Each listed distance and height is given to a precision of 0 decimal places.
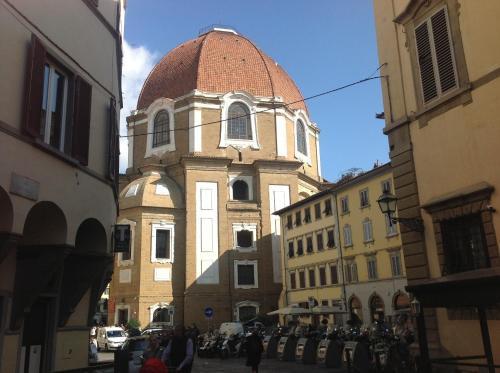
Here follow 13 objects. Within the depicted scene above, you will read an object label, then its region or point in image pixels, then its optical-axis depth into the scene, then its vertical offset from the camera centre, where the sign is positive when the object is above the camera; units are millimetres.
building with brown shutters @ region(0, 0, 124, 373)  7605 +2478
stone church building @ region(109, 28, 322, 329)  42438 +11903
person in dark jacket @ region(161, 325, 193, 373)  8672 -496
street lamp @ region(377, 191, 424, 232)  11211 +2287
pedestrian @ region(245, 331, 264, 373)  13969 -801
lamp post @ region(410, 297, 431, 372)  7152 -450
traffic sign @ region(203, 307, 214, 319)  32719 +577
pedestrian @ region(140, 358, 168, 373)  6438 -529
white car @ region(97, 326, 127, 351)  32875 -775
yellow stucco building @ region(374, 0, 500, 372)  9594 +3350
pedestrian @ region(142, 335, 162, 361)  9750 -439
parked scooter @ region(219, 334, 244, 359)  24703 -1211
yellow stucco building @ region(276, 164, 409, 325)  32031 +4435
